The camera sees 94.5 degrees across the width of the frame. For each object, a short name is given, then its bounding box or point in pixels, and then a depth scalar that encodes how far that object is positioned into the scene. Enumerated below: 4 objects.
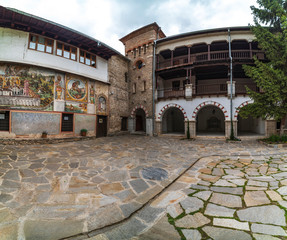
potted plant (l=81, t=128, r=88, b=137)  11.23
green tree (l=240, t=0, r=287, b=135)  8.55
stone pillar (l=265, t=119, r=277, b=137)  11.62
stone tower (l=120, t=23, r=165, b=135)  14.75
